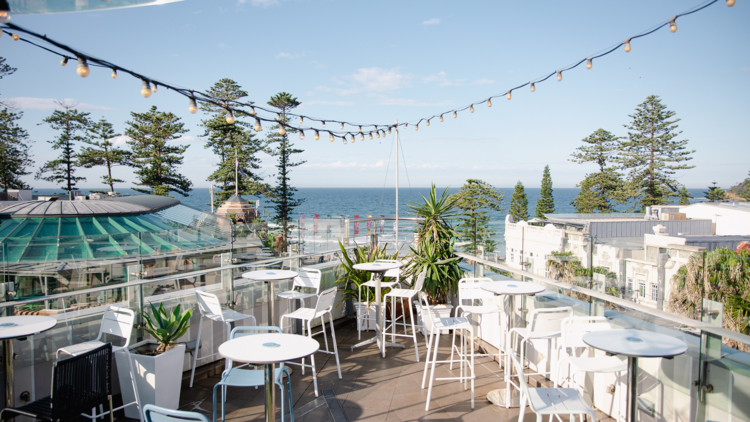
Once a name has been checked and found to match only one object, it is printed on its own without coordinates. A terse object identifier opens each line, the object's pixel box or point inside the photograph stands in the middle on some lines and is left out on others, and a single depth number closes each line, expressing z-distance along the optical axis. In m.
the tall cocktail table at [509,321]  3.16
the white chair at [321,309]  3.55
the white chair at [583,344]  2.37
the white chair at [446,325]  3.15
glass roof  4.67
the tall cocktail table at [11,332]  2.35
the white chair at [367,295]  4.68
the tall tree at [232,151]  26.70
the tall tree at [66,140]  26.36
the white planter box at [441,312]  4.54
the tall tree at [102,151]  27.17
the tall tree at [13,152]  24.17
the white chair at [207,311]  3.43
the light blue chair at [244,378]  2.43
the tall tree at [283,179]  25.55
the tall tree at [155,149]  26.61
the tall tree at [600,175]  32.09
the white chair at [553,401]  1.99
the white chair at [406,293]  4.26
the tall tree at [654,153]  29.11
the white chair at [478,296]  3.53
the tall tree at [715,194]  33.17
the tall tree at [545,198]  34.31
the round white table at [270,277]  3.71
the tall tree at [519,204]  33.75
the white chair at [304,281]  4.19
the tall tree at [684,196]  29.78
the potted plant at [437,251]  4.82
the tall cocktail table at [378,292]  4.37
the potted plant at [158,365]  2.91
